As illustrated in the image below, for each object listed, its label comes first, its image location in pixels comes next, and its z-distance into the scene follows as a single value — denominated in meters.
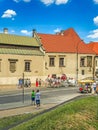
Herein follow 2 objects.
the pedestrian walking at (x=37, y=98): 12.88
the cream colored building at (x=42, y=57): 23.09
